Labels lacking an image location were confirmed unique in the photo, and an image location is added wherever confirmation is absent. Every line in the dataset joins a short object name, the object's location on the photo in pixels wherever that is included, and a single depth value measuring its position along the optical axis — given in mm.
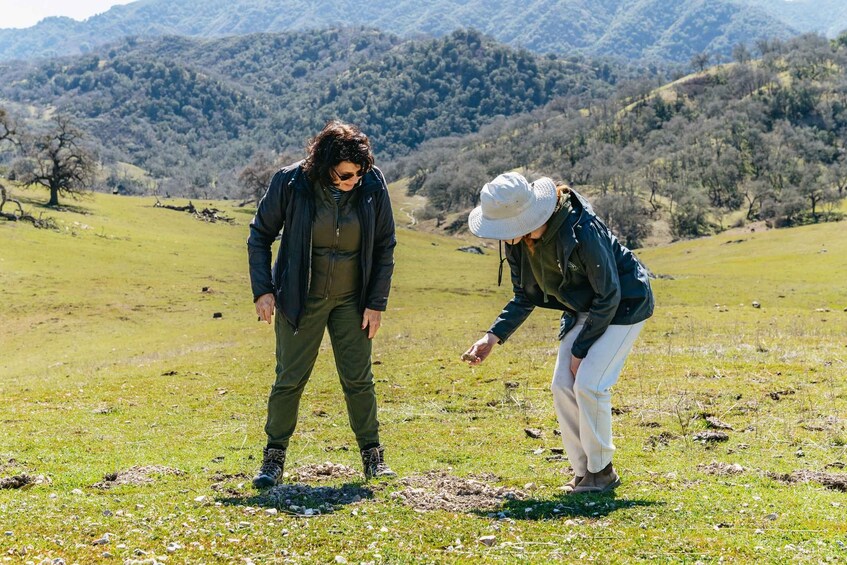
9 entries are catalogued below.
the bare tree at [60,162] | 77750
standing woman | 7293
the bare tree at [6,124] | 69612
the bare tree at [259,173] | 111250
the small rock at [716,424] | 10453
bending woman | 6438
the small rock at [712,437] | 9792
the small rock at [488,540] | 5746
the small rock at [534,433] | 10557
